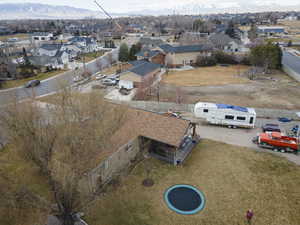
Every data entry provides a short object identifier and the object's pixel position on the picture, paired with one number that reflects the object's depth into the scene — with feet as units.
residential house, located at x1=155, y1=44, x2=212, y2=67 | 155.35
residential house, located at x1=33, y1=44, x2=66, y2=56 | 183.46
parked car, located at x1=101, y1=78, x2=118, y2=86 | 113.70
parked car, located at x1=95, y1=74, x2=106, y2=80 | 125.04
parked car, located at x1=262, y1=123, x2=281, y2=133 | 63.79
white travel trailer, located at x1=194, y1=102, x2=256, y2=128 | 64.64
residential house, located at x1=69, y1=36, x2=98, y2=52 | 222.48
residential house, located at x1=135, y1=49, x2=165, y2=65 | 155.83
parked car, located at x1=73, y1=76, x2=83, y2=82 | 119.77
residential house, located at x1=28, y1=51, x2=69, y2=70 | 153.75
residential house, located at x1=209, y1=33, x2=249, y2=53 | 189.18
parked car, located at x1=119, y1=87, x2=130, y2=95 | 101.19
